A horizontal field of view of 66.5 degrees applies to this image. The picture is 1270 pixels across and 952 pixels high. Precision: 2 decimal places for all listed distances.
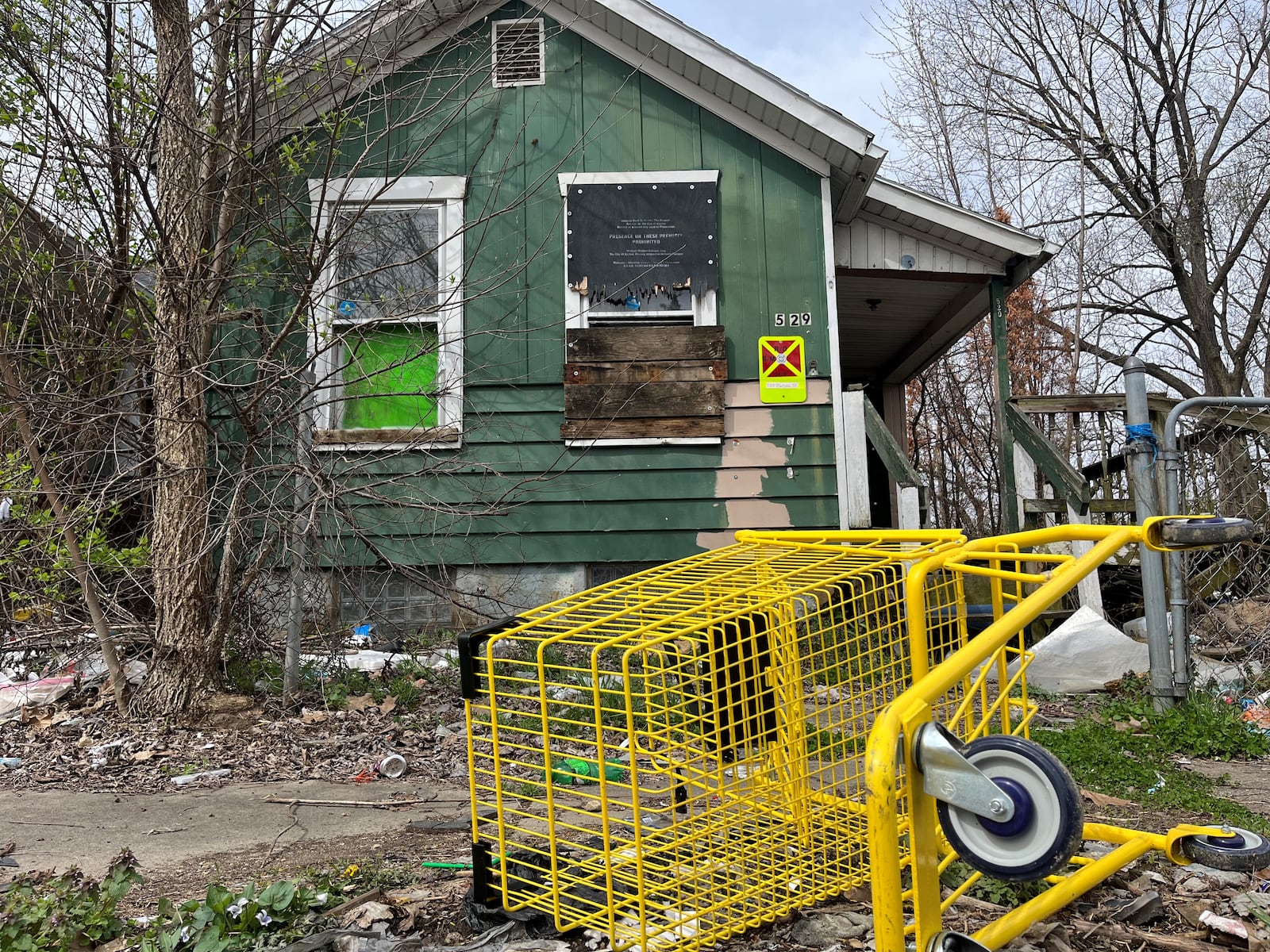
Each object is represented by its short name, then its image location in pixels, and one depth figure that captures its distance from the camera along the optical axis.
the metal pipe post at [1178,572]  5.42
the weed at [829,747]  2.63
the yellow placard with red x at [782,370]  7.63
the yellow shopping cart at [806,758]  1.80
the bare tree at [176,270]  5.64
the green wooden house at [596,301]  7.53
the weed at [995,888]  2.93
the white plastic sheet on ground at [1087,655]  6.39
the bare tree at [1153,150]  18.86
